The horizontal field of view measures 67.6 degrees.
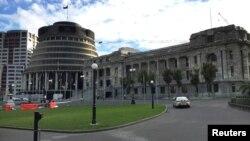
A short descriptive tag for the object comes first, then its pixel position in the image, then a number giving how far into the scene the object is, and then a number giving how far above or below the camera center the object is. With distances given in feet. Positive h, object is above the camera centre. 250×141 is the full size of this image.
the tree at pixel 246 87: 73.24 -2.09
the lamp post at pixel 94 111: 41.98 -6.35
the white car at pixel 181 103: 82.68 -9.11
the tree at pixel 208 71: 153.49 +8.81
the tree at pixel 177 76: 176.27 +5.63
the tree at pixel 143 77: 192.01 +6.06
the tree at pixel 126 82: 210.62 +0.96
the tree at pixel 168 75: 181.19 +7.31
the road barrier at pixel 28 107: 111.12 -13.84
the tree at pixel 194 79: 161.26 +2.82
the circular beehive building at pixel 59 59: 316.99 +41.34
